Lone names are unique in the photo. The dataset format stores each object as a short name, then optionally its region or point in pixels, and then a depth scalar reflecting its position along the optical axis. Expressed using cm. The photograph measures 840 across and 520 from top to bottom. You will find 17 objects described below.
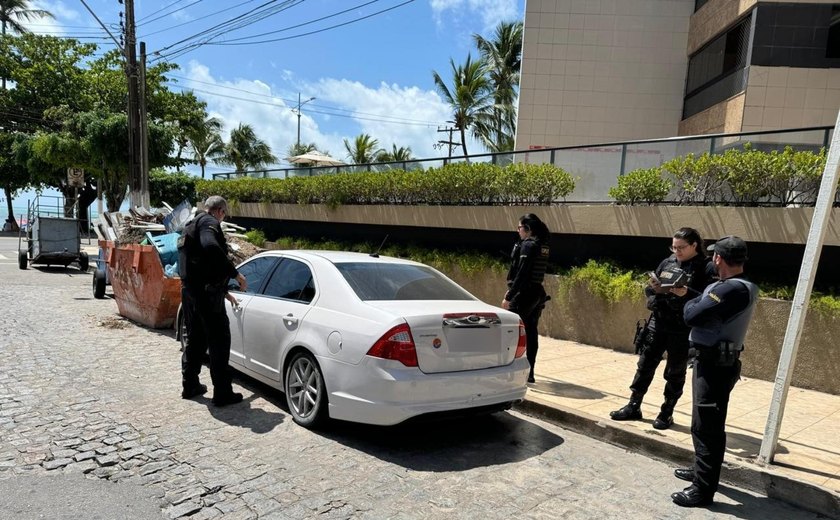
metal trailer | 1568
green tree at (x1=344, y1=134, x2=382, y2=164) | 4044
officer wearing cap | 347
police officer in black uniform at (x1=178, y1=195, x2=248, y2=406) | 491
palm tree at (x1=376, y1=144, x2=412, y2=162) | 3859
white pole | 377
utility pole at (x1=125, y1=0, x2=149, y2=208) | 1505
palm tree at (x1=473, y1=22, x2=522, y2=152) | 2723
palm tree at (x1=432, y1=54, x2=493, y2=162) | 2727
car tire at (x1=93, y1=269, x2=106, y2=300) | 1134
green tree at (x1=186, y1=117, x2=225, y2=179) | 4428
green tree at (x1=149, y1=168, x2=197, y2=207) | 3266
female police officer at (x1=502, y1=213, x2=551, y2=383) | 569
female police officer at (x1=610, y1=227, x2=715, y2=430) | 445
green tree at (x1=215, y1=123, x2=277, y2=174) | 4653
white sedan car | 390
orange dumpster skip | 796
